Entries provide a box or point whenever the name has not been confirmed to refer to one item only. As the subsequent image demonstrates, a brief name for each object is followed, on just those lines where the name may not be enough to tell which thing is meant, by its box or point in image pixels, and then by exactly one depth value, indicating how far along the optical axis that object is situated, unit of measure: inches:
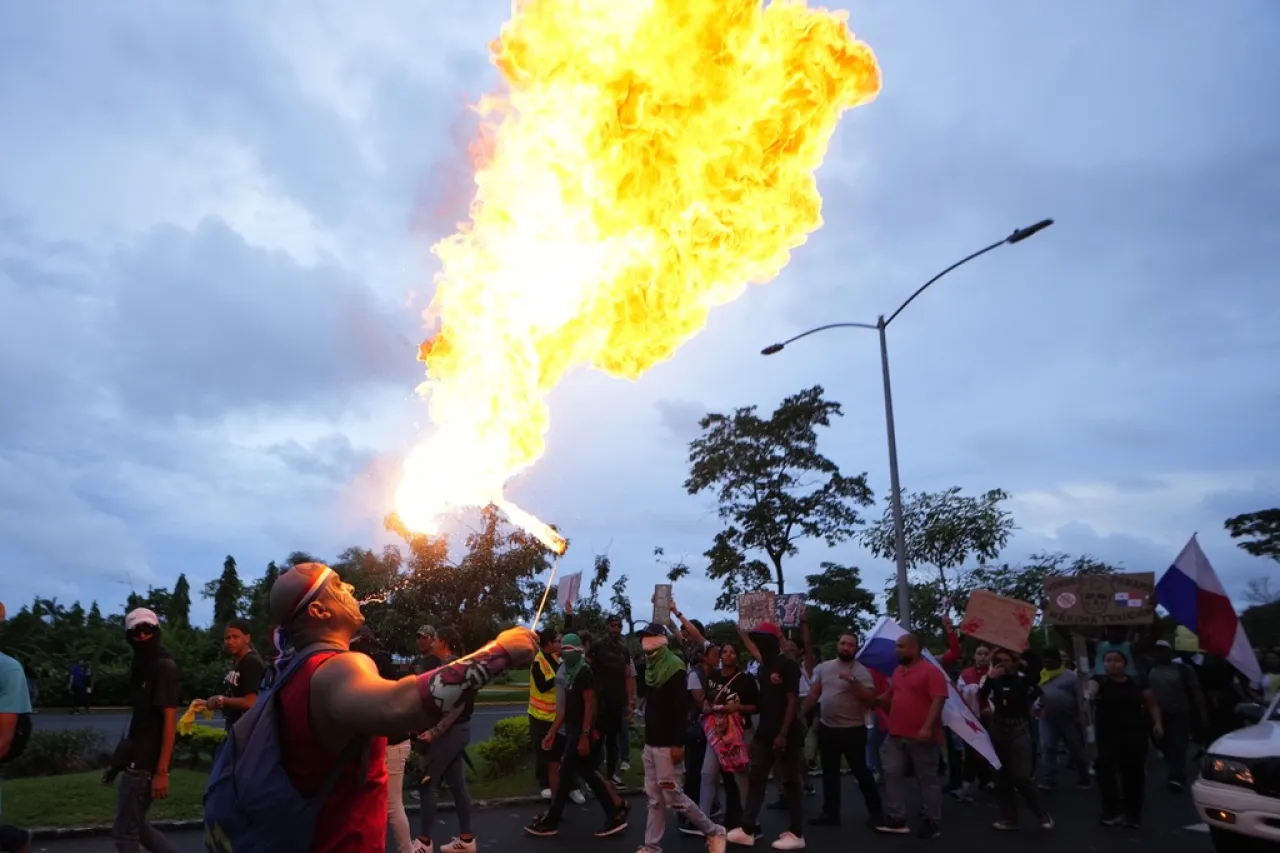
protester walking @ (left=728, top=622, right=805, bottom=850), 361.4
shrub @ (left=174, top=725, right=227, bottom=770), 493.0
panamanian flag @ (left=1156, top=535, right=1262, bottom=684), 466.9
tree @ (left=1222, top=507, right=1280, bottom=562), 1974.7
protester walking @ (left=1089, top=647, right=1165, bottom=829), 402.9
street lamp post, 689.0
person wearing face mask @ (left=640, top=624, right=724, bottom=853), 327.0
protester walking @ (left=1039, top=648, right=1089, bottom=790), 521.7
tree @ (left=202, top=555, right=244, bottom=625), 2342.5
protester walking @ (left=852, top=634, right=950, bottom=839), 379.6
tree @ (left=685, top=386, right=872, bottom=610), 1444.4
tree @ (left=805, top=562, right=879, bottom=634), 1534.2
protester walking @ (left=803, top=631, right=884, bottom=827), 411.5
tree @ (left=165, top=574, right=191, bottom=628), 1261.8
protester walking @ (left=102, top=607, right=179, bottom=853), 234.2
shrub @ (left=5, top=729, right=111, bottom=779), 500.7
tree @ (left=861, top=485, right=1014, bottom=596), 1437.0
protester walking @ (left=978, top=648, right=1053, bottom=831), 399.2
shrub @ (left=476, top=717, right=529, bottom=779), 514.3
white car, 288.5
